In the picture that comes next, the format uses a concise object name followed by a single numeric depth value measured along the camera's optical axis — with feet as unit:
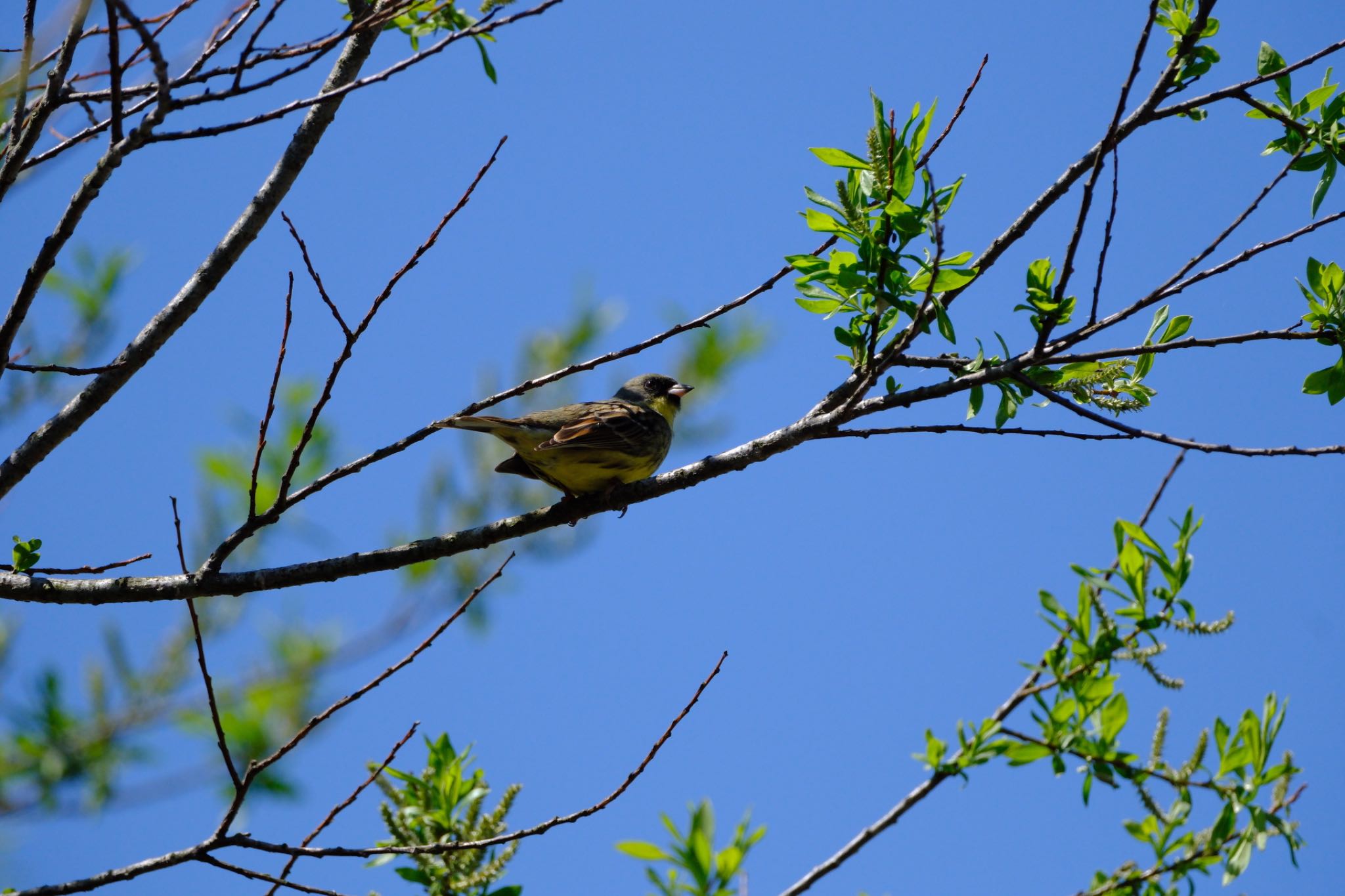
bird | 42.65
